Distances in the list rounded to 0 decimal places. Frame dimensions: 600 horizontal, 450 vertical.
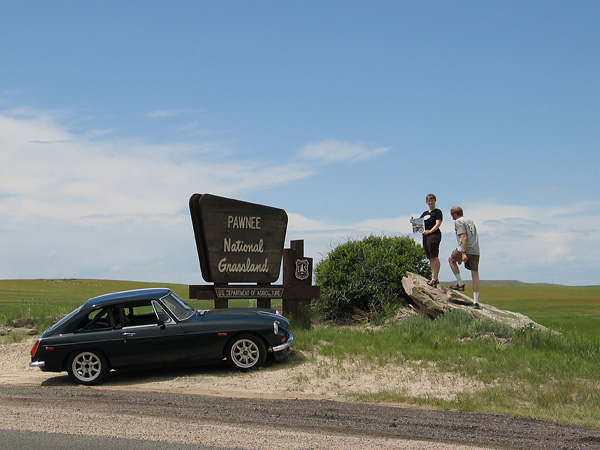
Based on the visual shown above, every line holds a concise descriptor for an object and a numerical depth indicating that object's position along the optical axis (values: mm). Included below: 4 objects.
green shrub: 16250
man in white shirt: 14844
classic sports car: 10891
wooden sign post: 14586
